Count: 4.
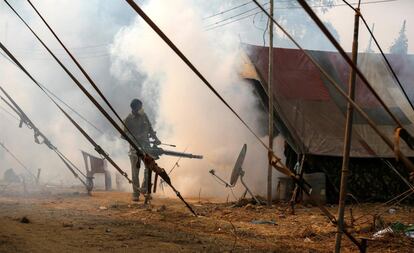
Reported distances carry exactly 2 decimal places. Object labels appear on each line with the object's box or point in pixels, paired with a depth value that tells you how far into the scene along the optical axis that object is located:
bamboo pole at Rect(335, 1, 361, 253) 8.48
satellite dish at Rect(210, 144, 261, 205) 19.72
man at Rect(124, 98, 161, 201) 20.98
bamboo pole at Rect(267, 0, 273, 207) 19.92
